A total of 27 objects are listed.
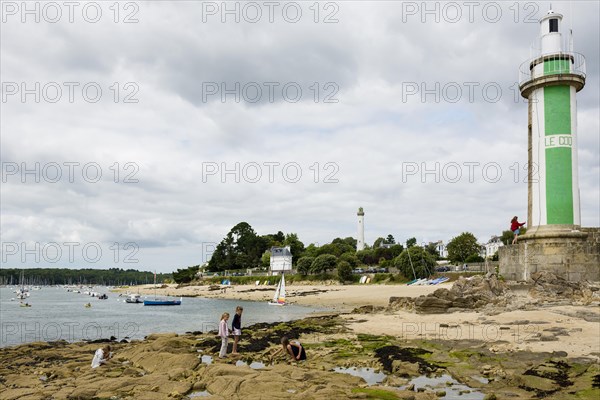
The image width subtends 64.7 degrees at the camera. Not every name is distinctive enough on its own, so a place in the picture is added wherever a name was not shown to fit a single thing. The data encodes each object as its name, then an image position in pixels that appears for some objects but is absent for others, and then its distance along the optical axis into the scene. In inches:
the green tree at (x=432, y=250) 5659.5
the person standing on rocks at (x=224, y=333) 847.1
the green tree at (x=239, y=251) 5856.3
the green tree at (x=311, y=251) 4722.2
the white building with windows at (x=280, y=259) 4864.7
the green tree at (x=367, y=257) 5231.3
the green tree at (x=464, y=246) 4308.6
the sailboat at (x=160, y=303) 3231.8
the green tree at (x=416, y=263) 3029.0
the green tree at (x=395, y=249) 5051.7
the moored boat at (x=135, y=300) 3769.2
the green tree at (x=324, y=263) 3978.8
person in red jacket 1563.7
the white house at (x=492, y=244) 6281.5
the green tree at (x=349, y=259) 4146.2
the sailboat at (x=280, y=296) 2546.8
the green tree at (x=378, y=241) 7368.1
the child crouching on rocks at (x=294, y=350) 813.2
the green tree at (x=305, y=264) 4153.5
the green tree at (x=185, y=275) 6151.6
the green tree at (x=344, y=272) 3650.6
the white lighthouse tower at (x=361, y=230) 6451.8
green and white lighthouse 1429.6
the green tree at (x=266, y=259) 5447.8
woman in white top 824.9
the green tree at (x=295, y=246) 5260.8
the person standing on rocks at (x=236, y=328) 884.8
